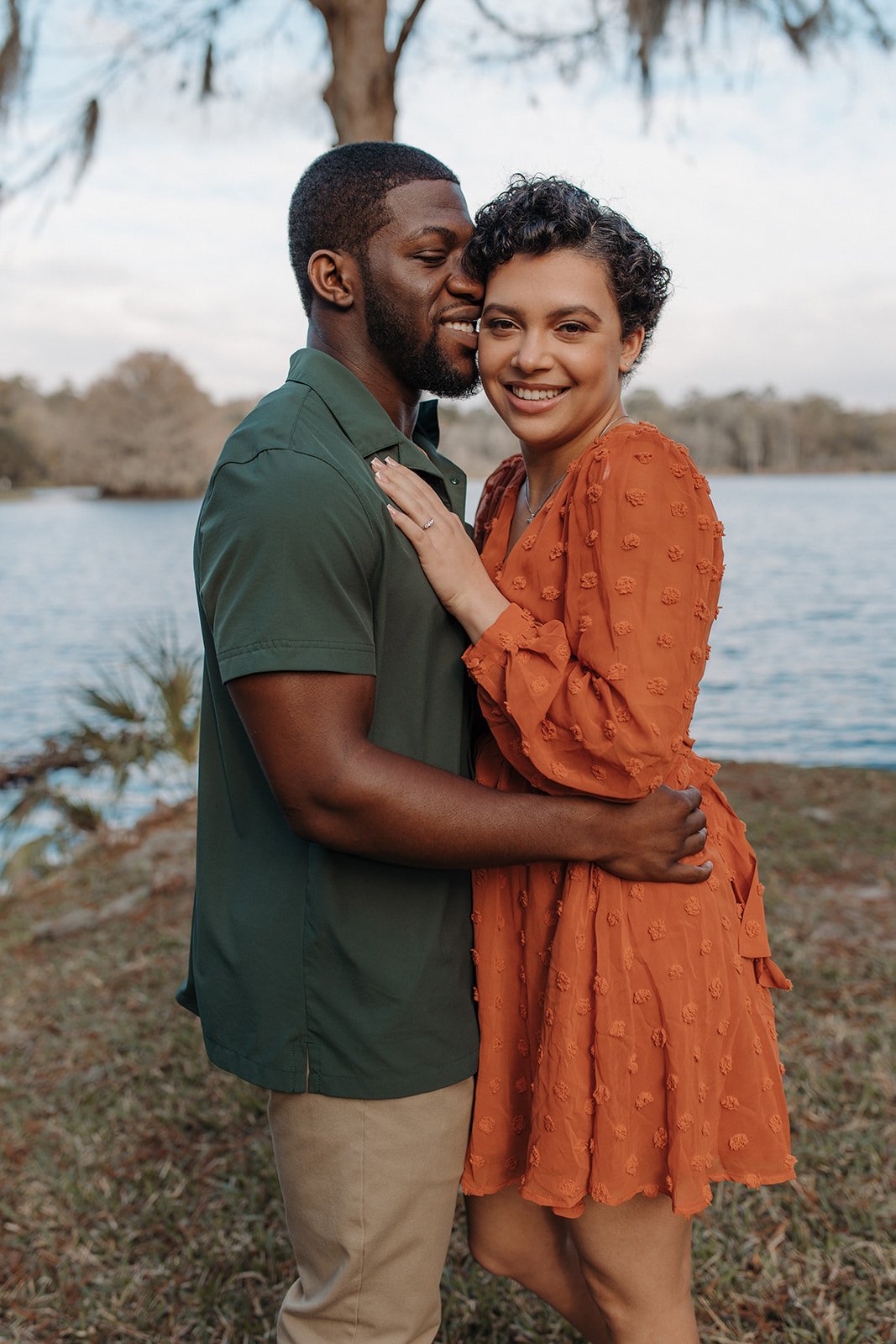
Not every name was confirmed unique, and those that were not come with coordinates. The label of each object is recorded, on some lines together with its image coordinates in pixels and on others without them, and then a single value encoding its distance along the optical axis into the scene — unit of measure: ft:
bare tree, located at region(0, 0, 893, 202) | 14.88
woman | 5.46
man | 5.07
